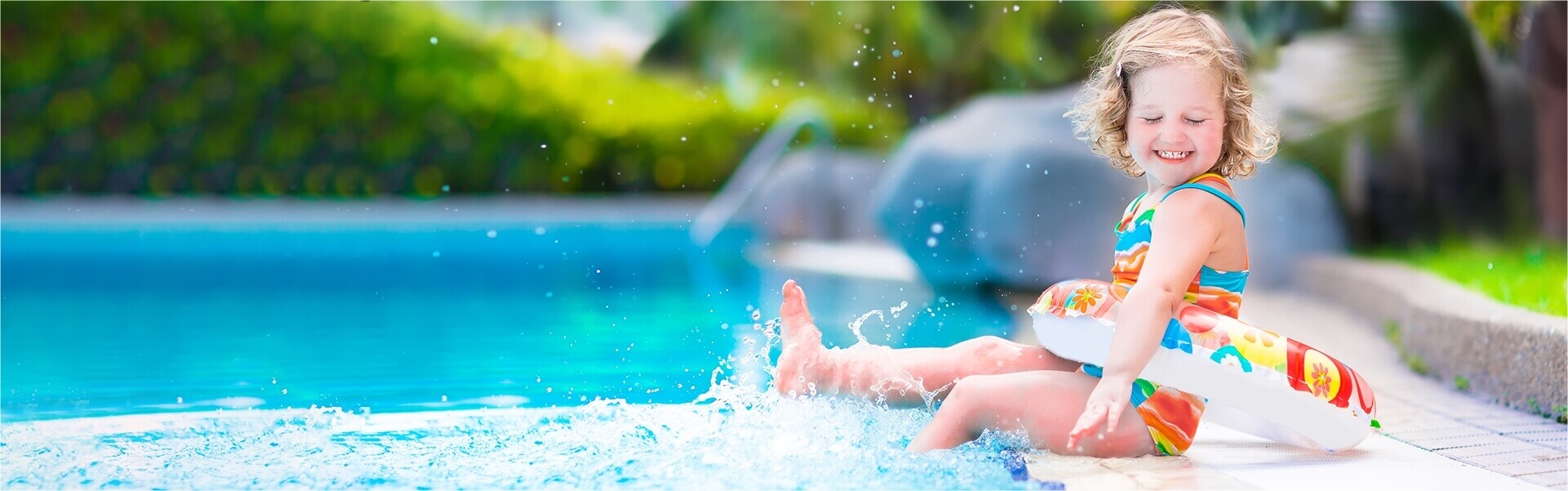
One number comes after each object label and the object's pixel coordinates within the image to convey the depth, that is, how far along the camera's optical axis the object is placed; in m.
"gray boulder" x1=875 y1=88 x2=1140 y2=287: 6.84
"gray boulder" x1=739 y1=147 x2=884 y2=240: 11.52
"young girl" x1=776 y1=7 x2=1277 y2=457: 2.31
